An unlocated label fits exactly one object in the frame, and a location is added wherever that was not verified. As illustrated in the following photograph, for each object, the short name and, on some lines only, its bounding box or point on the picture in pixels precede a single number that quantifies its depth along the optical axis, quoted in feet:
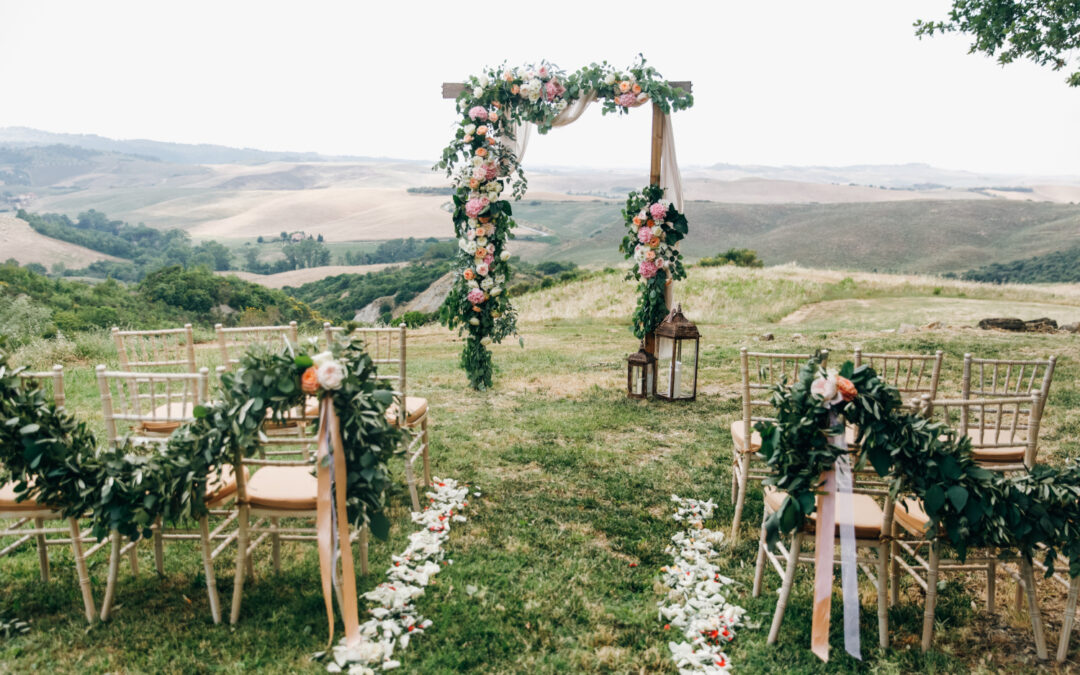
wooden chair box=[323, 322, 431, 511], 14.66
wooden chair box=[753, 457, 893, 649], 10.30
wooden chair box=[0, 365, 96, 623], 10.55
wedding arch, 24.57
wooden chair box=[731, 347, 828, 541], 13.26
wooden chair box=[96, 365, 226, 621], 10.73
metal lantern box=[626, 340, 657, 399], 26.03
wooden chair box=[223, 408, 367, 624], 10.67
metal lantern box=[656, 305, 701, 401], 24.34
